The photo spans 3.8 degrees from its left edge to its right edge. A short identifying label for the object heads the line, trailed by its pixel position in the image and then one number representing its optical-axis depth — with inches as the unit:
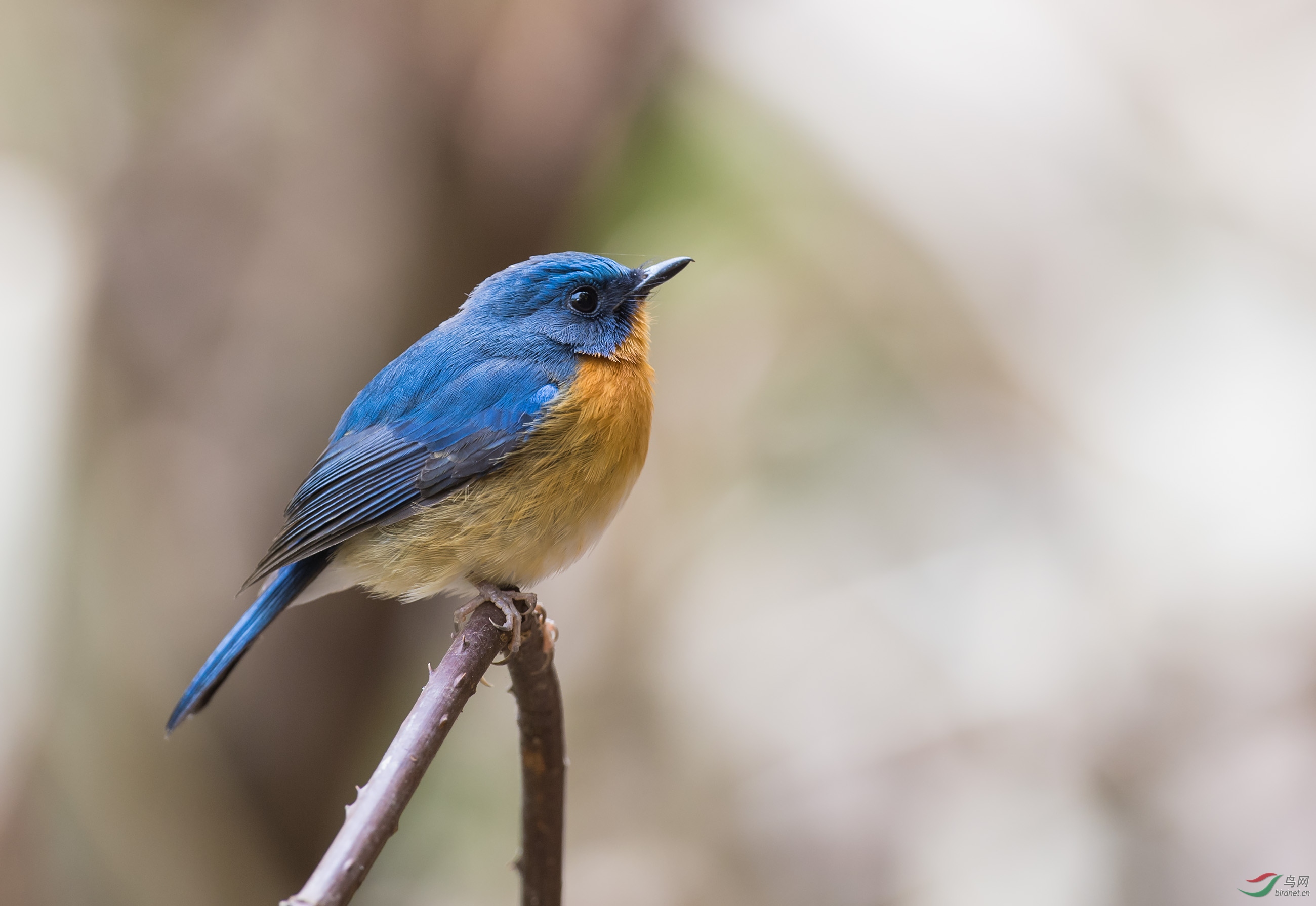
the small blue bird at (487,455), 145.8
